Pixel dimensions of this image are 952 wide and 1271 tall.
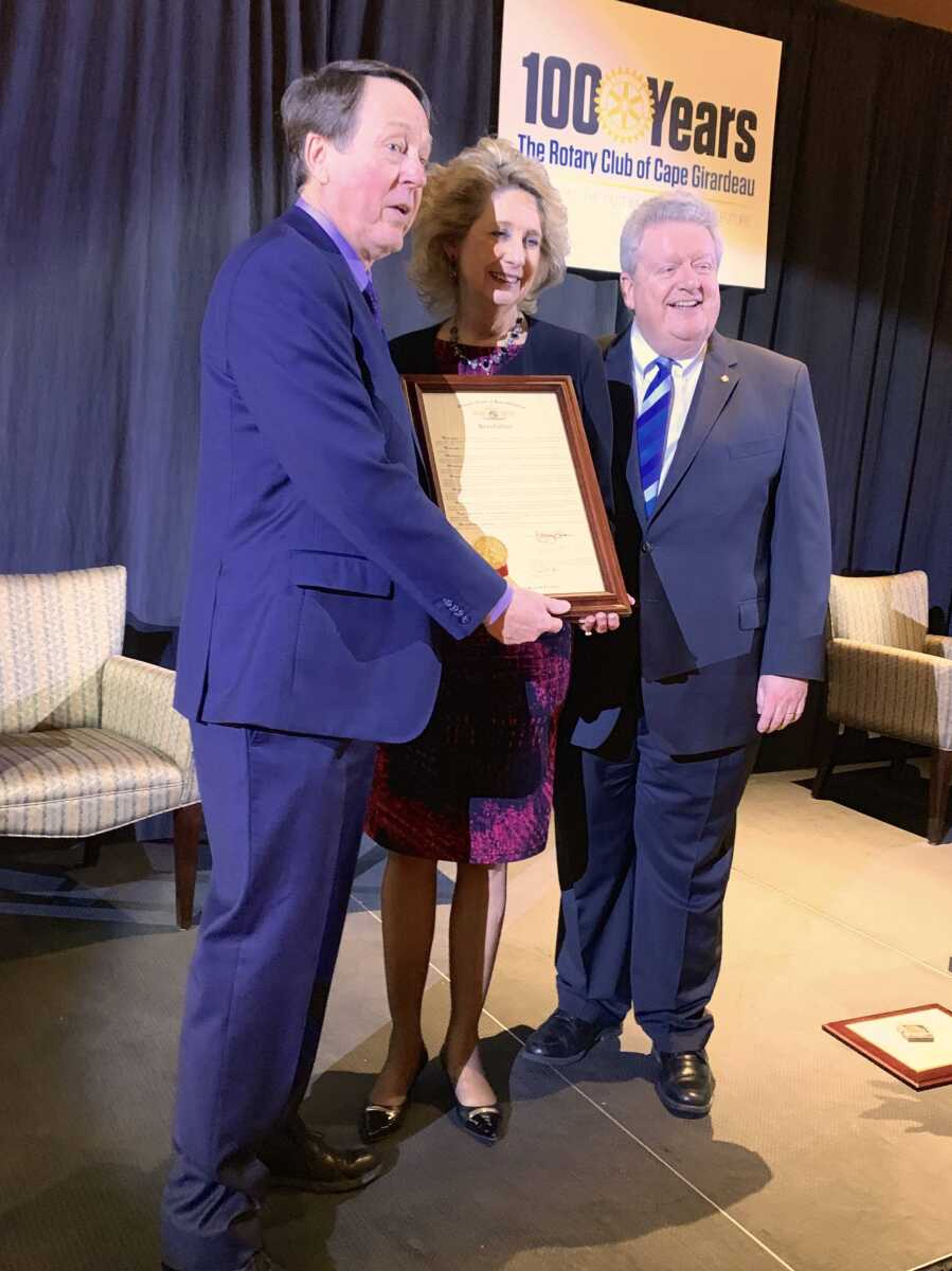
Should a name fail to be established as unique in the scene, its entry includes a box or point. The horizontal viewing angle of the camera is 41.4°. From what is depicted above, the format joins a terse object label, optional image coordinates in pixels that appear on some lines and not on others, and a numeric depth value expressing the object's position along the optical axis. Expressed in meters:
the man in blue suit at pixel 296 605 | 1.63
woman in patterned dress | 2.17
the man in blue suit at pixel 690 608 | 2.38
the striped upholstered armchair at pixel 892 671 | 4.60
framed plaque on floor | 2.74
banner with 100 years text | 4.44
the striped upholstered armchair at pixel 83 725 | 3.22
